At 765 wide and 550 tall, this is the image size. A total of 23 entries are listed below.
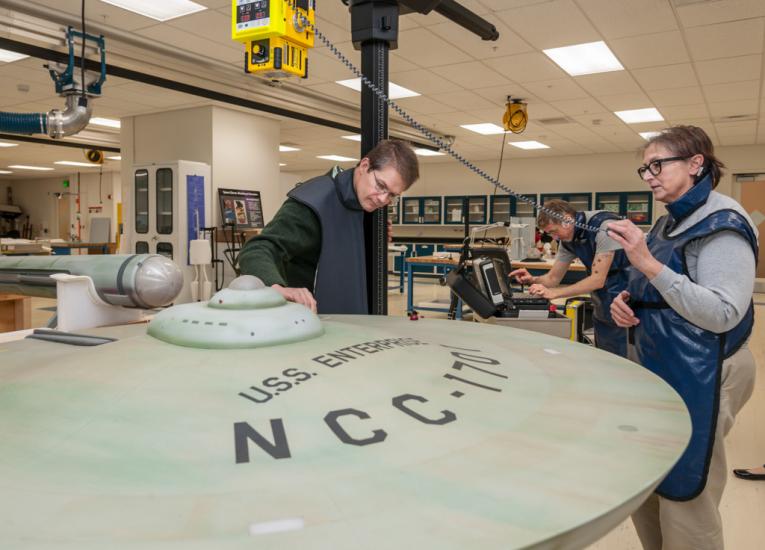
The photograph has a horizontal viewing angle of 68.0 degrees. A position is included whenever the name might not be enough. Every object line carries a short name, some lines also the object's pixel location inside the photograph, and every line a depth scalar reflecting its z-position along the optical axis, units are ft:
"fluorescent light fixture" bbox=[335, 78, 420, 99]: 19.91
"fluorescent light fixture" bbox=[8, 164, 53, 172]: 43.46
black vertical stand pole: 5.25
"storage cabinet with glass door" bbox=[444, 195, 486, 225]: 38.73
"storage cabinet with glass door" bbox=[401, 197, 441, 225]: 40.98
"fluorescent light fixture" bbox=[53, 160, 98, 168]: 40.65
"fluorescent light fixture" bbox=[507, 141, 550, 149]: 31.50
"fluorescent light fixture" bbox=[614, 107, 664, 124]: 23.51
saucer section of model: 1.38
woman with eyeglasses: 4.21
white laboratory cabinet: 21.72
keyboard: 10.18
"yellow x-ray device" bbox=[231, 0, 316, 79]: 4.72
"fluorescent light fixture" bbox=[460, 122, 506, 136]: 27.00
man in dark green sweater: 5.04
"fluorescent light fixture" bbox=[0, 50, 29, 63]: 16.40
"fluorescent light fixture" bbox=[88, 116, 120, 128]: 26.53
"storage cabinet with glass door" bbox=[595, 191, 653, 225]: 33.42
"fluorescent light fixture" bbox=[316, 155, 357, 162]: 38.73
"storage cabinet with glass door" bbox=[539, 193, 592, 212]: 35.37
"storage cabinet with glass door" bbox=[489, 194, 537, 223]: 36.91
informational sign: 23.48
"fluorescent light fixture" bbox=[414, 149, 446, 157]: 35.88
